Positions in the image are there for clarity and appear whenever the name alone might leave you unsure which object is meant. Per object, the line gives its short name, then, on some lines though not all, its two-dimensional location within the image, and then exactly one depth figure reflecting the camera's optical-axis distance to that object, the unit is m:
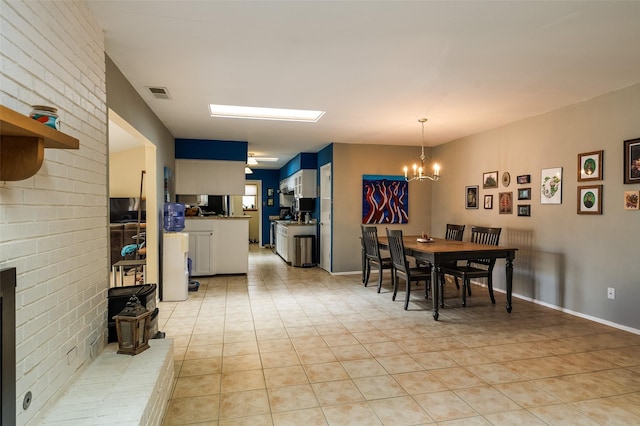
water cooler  4.69
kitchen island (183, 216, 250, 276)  6.10
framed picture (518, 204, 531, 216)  4.75
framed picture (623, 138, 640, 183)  3.46
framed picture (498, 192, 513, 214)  5.05
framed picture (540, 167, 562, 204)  4.29
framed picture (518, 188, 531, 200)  4.75
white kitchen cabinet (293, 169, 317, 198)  7.77
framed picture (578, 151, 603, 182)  3.82
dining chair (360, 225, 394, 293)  5.07
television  7.07
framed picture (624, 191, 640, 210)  3.46
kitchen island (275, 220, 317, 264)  7.47
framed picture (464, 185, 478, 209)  5.76
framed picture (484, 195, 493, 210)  5.42
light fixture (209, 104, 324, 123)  4.71
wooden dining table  3.94
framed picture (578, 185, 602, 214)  3.81
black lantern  2.12
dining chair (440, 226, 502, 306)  4.29
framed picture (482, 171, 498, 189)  5.32
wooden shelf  1.29
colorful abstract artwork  6.67
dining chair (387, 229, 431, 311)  4.36
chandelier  4.51
